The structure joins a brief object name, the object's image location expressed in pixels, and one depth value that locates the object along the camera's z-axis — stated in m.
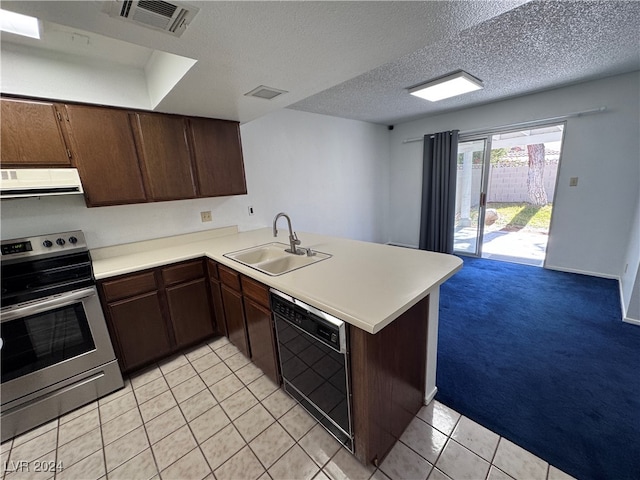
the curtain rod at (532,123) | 3.08
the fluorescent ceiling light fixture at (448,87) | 2.62
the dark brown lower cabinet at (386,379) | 1.14
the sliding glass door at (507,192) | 3.68
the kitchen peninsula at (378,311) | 1.12
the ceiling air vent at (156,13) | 0.93
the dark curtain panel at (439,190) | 4.24
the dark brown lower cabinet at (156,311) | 1.87
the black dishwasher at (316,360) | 1.21
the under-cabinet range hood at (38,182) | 1.55
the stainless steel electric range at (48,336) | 1.53
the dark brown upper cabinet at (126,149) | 1.67
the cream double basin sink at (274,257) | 1.92
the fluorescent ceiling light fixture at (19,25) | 1.37
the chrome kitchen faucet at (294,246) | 2.05
